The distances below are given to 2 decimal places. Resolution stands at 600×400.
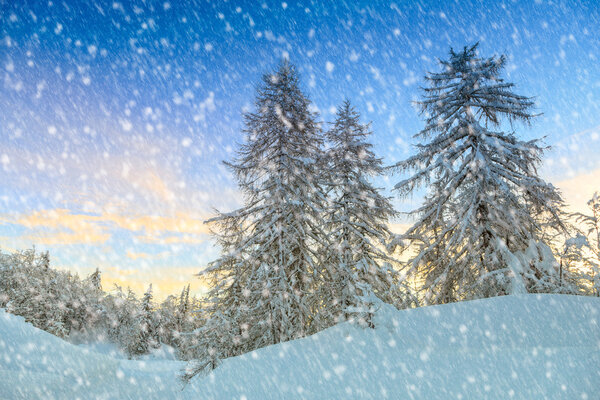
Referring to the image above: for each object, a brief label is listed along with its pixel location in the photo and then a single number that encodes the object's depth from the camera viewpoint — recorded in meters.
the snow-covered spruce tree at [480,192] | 10.44
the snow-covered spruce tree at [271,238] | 10.77
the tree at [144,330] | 41.69
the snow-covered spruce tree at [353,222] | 12.60
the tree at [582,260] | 8.32
